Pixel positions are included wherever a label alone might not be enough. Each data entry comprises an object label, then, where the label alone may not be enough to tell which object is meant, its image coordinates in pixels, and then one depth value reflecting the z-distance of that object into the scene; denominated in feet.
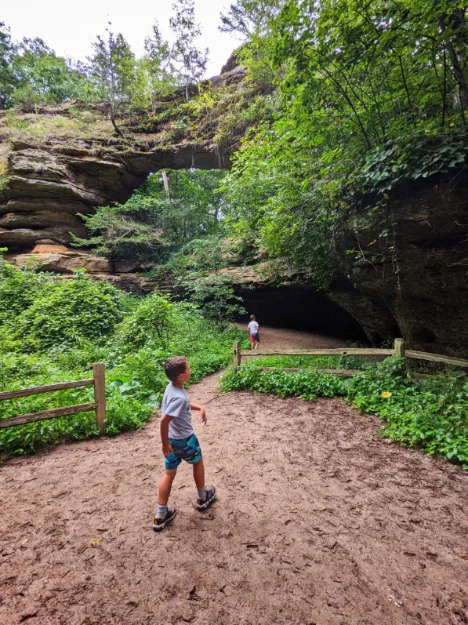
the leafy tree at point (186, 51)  58.39
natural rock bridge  20.74
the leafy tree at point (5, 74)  64.64
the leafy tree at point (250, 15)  45.85
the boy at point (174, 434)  9.57
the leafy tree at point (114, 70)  54.27
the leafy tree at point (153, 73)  59.31
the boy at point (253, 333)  42.50
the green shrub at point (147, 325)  33.96
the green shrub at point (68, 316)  34.20
